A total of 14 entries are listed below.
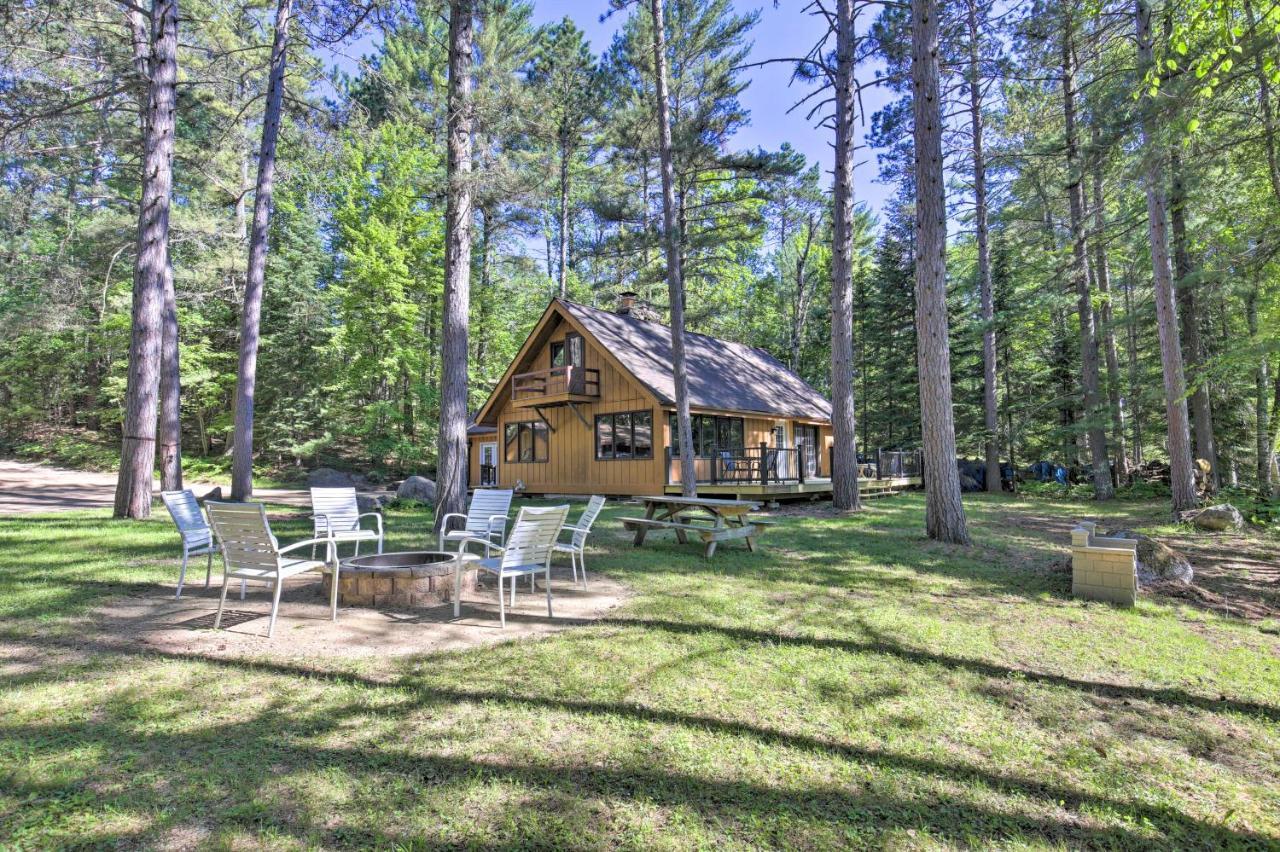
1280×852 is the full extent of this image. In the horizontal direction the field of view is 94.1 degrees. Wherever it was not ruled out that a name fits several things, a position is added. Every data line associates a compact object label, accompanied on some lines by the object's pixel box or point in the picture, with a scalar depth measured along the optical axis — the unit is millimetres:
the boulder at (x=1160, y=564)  6102
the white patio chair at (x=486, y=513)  6877
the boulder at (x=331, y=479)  21578
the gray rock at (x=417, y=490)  15785
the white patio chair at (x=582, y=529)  6070
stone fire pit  5297
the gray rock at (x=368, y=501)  13317
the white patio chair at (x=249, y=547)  4434
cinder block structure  5461
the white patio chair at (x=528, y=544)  4879
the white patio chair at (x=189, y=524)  5480
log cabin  16438
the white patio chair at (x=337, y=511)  7000
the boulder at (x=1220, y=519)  9172
